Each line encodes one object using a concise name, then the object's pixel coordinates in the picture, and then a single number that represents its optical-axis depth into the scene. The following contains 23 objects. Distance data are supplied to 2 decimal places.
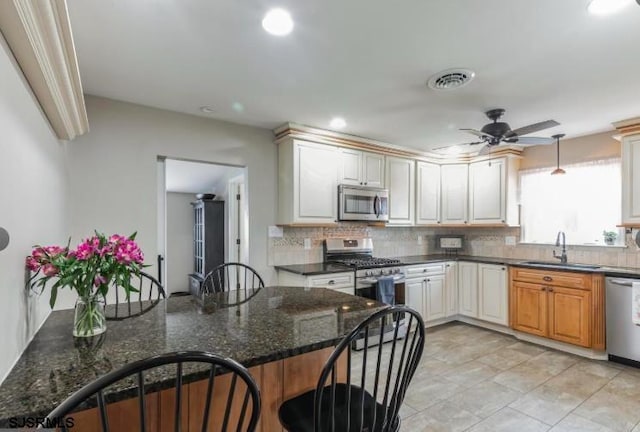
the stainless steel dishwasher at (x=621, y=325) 3.05
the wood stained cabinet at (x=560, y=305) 3.26
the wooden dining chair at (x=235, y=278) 3.61
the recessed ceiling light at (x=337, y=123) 3.30
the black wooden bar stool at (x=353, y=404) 1.07
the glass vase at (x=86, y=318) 1.31
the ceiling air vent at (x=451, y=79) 2.24
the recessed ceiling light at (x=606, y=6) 1.56
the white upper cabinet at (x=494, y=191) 4.32
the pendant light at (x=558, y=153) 4.10
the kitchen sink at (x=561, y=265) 3.50
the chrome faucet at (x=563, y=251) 3.87
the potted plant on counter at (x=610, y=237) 3.63
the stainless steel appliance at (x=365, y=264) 3.60
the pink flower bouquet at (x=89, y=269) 1.26
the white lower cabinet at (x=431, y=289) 4.05
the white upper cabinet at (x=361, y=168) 3.85
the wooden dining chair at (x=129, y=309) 1.63
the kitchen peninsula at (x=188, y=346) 0.93
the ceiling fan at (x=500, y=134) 2.98
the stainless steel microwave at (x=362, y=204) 3.78
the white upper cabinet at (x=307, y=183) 3.49
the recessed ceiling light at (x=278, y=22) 1.66
